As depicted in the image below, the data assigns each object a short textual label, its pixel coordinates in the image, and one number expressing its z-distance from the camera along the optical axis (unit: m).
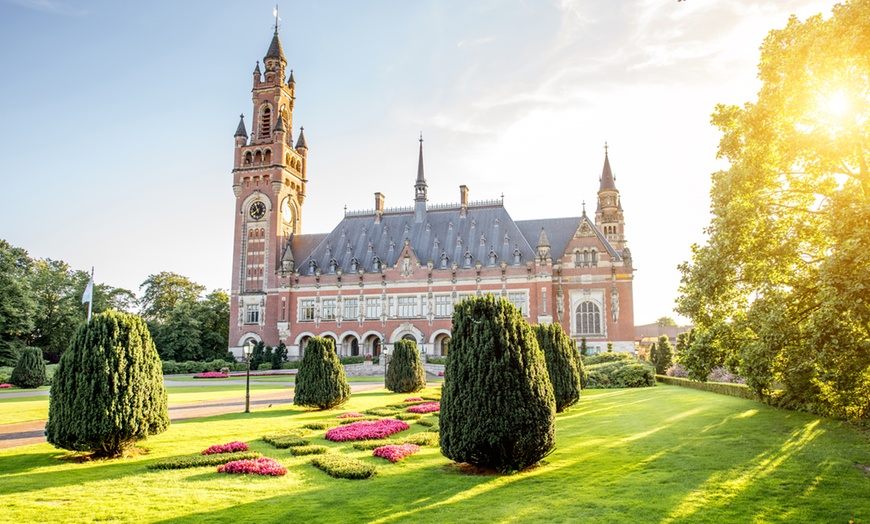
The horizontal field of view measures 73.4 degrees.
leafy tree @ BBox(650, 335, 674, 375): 39.50
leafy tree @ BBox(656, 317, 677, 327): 119.70
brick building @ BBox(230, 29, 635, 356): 55.38
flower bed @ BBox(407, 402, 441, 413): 21.35
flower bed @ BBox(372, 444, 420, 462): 12.73
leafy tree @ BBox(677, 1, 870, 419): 11.02
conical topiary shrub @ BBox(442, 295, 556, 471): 11.16
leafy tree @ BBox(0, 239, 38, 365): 50.56
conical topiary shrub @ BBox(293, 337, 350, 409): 21.78
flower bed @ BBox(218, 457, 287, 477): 11.52
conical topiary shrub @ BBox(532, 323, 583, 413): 20.58
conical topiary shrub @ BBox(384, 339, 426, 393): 29.00
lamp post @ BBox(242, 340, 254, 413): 21.86
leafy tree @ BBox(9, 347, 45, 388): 33.66
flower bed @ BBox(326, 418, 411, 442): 15.50
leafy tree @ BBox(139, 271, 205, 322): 73.38
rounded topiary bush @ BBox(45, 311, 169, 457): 12.49
